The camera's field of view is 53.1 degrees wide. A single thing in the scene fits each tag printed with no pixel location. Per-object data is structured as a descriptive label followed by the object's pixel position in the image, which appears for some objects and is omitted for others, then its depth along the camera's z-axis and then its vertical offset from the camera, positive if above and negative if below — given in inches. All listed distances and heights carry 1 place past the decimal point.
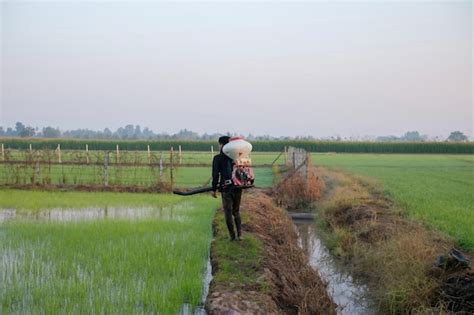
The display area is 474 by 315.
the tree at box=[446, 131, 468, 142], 3965.6 +19.3
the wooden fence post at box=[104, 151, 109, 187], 749.9 -44.1
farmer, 305.6 -28.8
